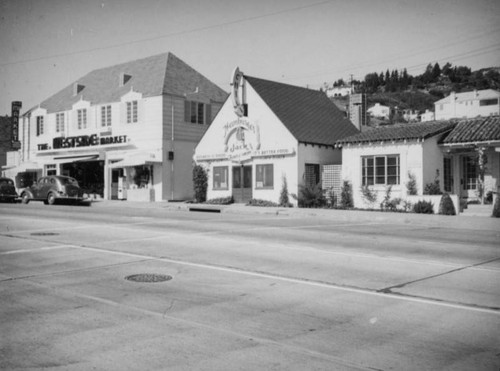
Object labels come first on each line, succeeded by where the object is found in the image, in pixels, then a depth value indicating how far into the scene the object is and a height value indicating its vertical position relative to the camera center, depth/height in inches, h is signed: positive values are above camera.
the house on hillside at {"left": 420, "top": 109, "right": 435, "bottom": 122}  4215.8 +622.5
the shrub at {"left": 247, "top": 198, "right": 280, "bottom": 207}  1170.6 -20.6
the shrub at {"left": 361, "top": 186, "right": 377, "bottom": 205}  1064.8 -1.8
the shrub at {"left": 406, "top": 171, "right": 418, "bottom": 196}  1005.8 +15.0
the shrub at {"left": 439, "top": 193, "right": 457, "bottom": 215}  922.7 -23.5
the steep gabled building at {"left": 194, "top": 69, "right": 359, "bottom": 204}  1163.9 +117.0
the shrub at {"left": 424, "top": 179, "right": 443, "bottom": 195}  994.1 +7.1
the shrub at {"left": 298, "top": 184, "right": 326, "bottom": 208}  1112.2 -7.5
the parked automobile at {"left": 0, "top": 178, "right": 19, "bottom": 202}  1450.9 +12.1
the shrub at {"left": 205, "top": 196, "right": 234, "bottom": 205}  1254.3 -16.6
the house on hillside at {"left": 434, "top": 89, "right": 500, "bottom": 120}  3376.2 +589.8
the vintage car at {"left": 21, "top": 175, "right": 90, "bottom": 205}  1294.3 +12.8
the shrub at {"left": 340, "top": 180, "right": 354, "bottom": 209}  1103.6 -5.7
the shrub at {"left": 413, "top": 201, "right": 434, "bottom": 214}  963.3 -26.3
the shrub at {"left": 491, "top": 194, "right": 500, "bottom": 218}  880.7 -27.2
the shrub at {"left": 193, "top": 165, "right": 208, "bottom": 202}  1320.1 +23.1
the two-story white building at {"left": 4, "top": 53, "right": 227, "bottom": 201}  1395.2 +190.8
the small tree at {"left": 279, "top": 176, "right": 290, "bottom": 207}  1150.3 -5.1
